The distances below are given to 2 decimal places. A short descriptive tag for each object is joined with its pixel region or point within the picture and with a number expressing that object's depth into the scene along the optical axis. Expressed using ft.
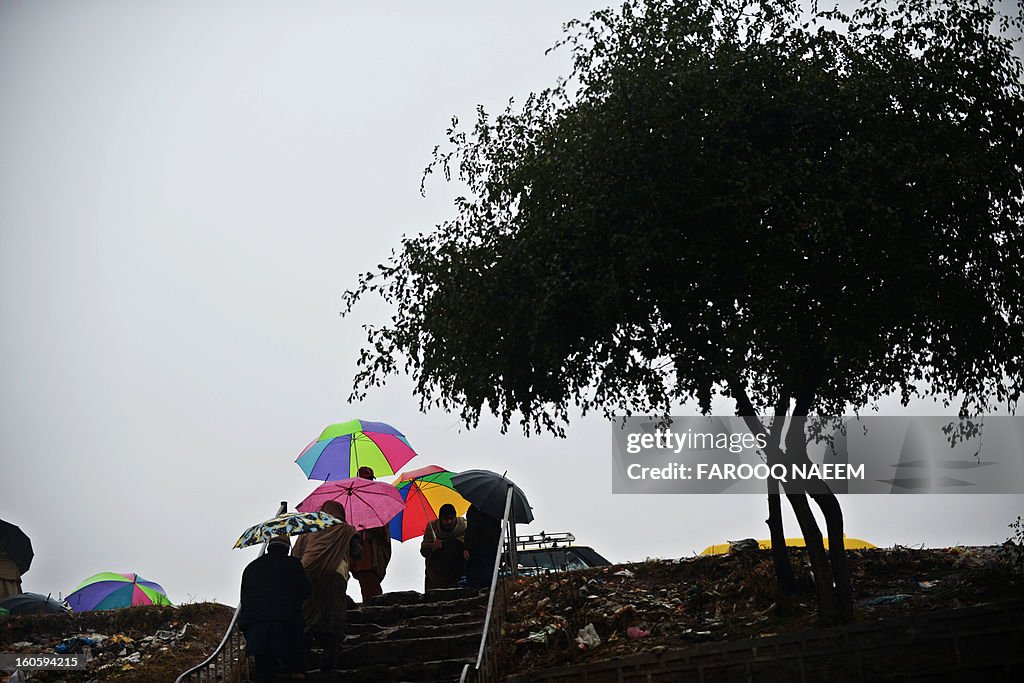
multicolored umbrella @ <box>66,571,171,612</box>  74.79
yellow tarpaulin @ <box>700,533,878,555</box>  71.58
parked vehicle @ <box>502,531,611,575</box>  58.95
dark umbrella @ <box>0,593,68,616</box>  70.85
